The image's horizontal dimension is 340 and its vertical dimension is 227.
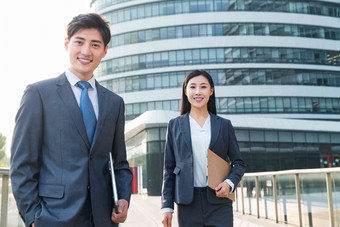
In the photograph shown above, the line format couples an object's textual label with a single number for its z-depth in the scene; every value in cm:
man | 198
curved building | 3534
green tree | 7894
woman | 287
